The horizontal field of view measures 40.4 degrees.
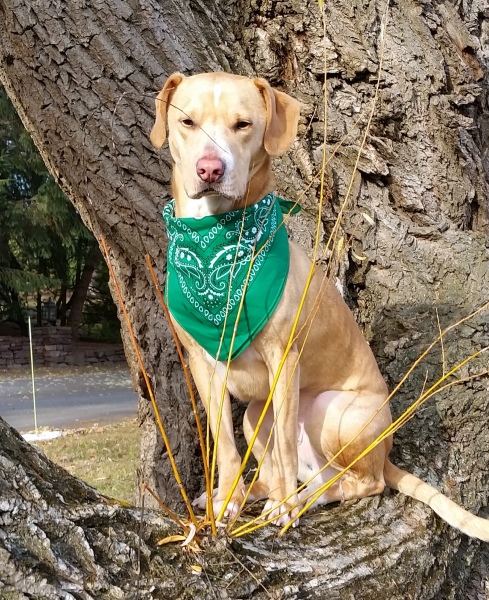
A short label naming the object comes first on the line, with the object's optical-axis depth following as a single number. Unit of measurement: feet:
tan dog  7.65
